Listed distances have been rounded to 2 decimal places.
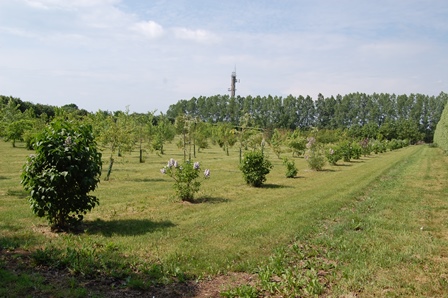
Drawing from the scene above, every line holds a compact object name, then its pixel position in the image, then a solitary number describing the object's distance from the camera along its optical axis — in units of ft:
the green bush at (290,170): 55.62
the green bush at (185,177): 33.65
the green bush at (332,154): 79.17
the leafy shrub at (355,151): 98.37
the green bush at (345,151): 89.25
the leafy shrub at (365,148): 117.67
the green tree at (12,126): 94.48
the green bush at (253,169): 45.28
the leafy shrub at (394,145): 173.24
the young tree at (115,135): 51.16
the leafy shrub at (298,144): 101.91
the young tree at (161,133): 94.73
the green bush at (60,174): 20.80
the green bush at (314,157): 68.03
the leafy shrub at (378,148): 136.67
